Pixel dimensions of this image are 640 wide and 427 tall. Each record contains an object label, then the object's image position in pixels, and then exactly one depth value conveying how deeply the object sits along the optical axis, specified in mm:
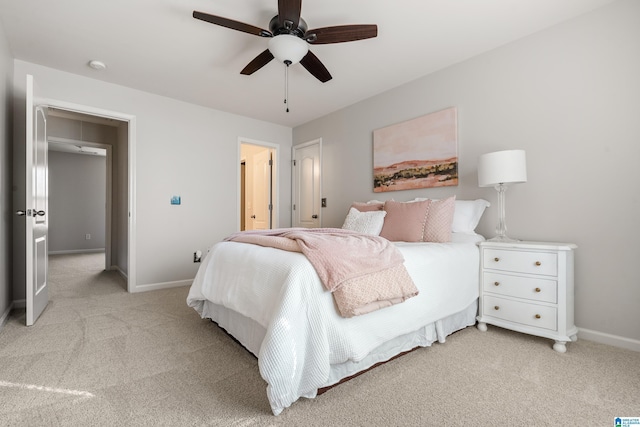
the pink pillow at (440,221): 2627
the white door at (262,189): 5355
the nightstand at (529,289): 2111
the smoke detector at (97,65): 3126
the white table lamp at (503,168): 2385
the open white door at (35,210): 2525
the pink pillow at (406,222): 2721
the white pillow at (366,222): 2973
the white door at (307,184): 4824
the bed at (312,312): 1424
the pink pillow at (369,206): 3288
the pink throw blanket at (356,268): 1562
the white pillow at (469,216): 2775
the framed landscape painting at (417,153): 3137
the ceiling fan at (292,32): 2010
